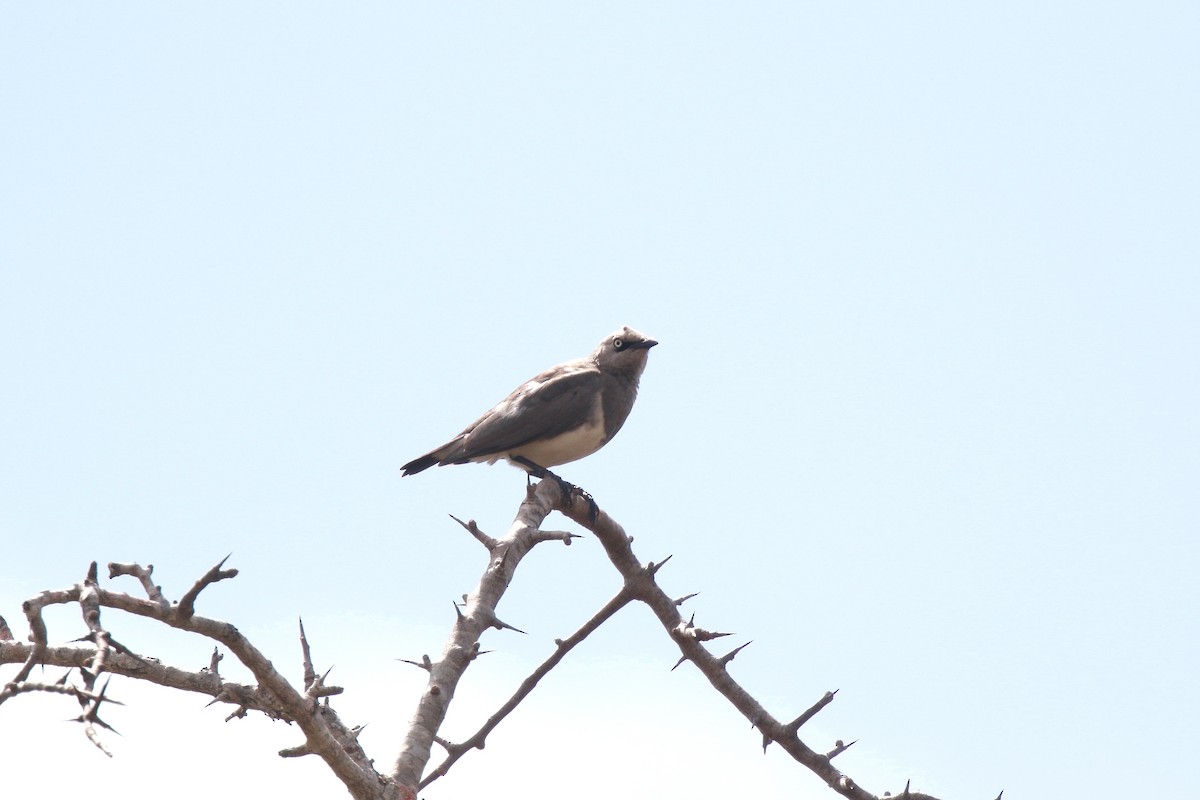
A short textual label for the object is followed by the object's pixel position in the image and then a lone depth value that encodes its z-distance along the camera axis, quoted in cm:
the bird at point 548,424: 1952
